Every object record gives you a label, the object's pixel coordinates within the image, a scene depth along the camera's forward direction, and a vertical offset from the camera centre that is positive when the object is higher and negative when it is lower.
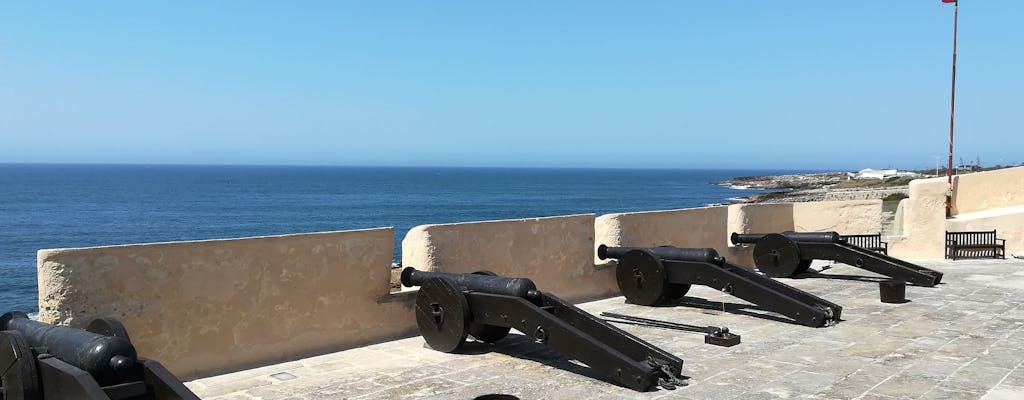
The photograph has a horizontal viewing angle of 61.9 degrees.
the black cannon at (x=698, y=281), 7.04 -1.13
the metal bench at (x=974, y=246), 12.27 -1.34
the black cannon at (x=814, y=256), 9.43 -1.18
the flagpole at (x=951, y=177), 13.23 -0.38
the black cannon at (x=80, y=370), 3.37 -0.87
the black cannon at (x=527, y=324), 4.96 -1.10
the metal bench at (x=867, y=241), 12.15 -1.26
